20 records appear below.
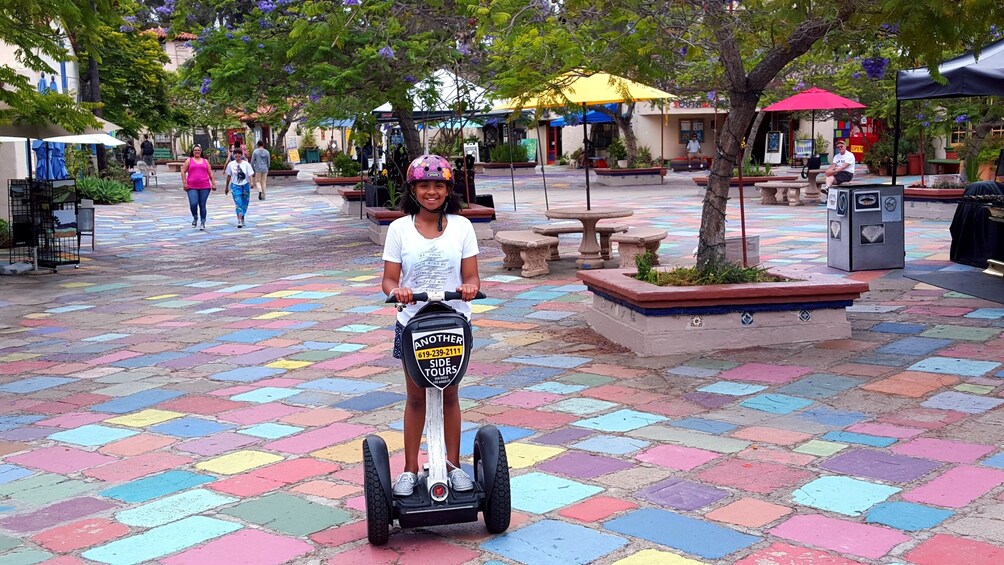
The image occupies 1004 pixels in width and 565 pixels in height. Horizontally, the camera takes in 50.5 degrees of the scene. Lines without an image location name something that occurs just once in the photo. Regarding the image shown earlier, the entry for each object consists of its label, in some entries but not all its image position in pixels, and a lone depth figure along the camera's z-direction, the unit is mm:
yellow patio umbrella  11828
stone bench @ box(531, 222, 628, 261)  12867
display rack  14148
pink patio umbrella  22000
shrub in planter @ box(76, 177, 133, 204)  27395
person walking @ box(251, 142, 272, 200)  29719
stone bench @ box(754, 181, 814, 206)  21697
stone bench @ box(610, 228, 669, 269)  12172
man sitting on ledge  21203
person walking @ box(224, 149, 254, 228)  20594
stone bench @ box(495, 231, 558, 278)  12367
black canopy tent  10961
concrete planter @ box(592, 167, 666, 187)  31438
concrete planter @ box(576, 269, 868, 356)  7945
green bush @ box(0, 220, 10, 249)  16047
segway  4203
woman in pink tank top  19969
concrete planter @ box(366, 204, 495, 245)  16062
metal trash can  11969
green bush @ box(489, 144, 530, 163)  40562
